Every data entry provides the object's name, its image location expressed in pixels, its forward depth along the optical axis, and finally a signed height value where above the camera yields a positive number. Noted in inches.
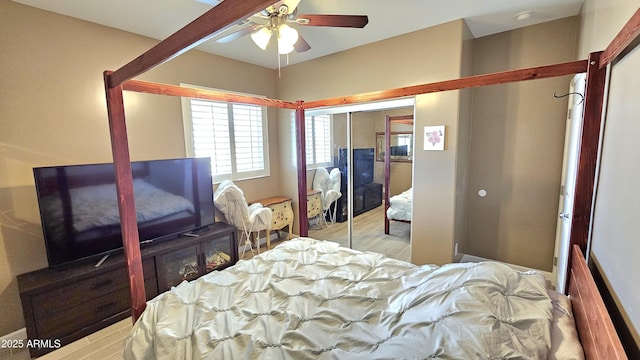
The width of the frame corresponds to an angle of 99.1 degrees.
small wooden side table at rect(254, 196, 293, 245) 154.7 -36.7
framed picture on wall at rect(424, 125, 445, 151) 111.7 +3.1
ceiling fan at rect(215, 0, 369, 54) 72.4 +35.1
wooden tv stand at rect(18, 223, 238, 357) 80.4 -45.3
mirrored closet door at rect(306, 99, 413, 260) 140.5 -17.1
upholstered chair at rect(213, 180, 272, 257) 129.0 -30.5
